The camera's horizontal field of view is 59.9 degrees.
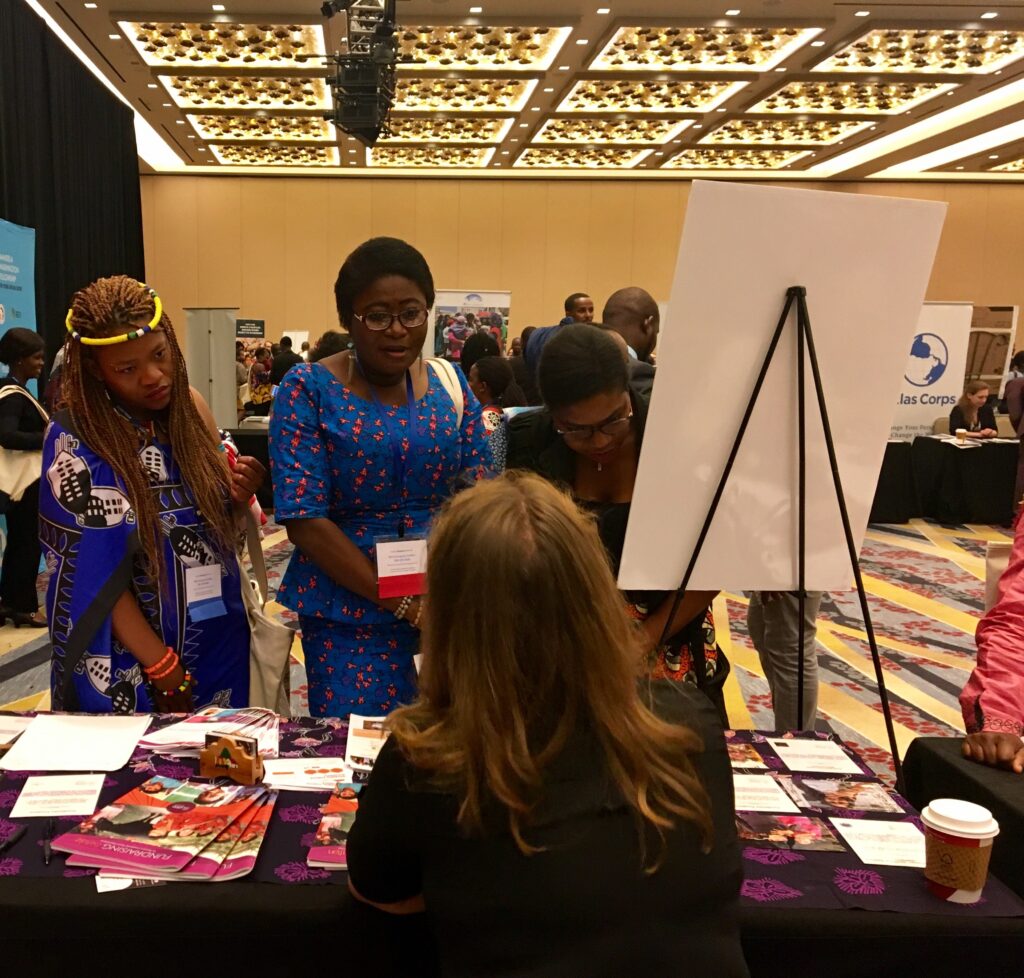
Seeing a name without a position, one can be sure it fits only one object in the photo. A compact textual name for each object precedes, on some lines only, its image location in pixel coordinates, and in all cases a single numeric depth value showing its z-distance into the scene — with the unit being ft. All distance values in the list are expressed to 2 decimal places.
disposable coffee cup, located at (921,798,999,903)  3.62
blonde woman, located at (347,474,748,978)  2.72
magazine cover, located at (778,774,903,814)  4.48
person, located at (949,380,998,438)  26.66
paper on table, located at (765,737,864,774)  4.88
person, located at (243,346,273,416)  30.54
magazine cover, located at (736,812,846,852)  4.11
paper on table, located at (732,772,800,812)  4.42
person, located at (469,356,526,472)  15.01
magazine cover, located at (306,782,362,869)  3.87
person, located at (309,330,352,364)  16.17
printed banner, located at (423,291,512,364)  38.78
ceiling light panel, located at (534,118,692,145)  34.19
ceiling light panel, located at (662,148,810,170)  39.55
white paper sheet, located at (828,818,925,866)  4.01
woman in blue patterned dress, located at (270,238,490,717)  5.34
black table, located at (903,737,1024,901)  4.40
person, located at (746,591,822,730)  8.58
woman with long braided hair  5.28
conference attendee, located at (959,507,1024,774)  4.92
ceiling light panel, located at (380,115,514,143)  34.24
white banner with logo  27.09
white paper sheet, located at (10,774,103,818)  4.22
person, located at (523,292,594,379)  17.26
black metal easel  4.55
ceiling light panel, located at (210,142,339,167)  39.27
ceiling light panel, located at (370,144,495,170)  39.04
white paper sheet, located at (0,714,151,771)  4.65
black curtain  22.63
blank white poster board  4.42
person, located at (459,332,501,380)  16.87
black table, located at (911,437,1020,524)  26.12
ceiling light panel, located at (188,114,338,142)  34.60
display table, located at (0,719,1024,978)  3.58
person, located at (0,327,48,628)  14.07
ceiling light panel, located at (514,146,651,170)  39.32
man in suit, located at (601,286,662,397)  10.41
